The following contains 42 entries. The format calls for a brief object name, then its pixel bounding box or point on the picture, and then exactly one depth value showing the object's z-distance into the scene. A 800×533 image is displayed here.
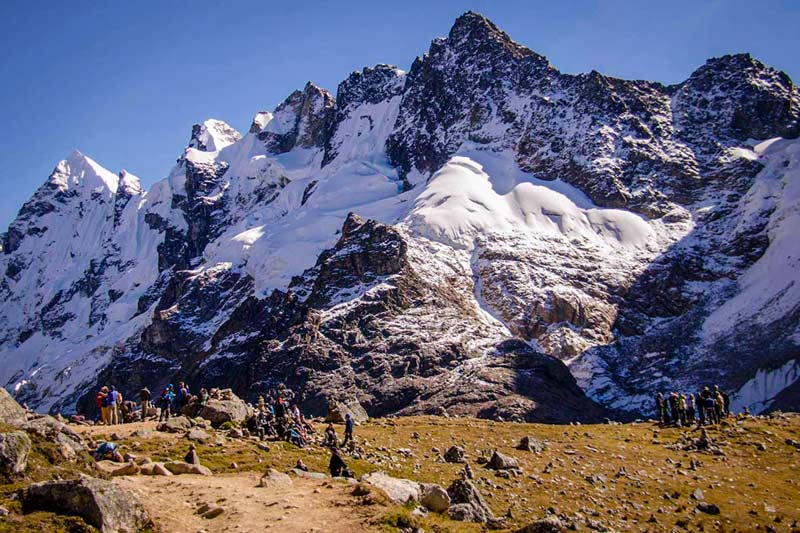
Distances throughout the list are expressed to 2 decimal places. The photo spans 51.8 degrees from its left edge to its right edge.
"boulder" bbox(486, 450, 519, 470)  43.84
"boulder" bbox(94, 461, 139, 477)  29.53
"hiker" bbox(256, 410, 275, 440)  42.78
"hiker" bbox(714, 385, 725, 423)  58.28
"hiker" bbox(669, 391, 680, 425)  61.31
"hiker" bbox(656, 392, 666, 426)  62.12
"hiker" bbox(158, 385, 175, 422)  50.99
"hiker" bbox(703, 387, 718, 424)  57.25
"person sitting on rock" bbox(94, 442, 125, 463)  31.09
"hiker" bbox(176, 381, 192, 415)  51.91
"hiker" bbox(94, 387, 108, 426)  47.98
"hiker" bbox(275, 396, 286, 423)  45.25
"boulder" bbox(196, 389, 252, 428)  45.93
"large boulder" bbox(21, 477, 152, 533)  22.19
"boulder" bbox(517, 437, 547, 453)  51.41
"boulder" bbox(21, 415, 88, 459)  25.97
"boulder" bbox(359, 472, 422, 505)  29.44
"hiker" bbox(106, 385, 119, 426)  47.84
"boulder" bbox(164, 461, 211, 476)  31.55
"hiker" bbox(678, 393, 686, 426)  60.93
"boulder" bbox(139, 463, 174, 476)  30.27
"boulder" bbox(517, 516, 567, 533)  25.59
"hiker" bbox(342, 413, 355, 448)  43.44
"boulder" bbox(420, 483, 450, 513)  28.73
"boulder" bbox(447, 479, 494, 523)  28.19
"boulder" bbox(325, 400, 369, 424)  57.94
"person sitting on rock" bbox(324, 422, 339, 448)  43.06
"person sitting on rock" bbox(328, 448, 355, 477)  33.62
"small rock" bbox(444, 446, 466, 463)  45.59
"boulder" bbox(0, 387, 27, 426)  27.03
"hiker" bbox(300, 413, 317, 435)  47.08
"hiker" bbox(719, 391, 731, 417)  62.50
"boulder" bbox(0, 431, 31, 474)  23.72
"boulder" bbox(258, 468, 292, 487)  30.05
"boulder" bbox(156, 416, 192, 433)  39.81
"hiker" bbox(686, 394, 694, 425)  60.94
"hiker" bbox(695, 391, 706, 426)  57.58
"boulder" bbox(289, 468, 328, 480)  32.44
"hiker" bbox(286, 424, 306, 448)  41.97
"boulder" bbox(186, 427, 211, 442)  37.78
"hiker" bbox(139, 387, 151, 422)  51.62
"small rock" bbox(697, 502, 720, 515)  37.94
